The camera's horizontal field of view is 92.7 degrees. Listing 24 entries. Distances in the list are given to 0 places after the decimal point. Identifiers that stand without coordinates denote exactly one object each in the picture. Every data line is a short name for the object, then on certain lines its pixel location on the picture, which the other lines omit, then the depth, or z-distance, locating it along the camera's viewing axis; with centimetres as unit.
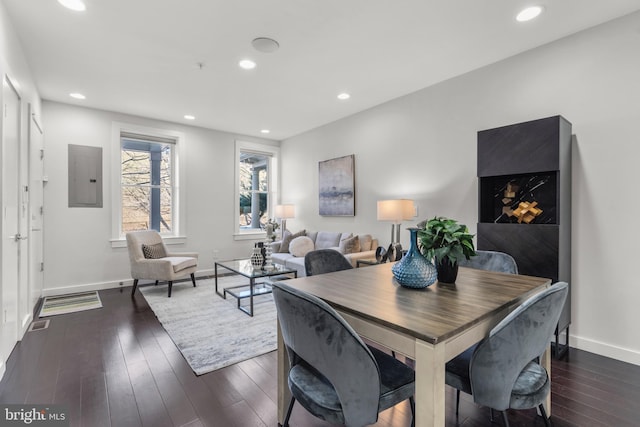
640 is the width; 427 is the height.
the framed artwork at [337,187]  488
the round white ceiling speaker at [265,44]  271
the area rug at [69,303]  358
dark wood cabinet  243
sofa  427
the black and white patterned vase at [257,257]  392
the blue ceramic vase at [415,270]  148
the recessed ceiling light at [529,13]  230
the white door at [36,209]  321
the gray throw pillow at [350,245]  426
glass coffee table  353
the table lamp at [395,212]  364
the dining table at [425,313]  97
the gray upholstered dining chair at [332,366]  102
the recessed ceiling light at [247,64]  312
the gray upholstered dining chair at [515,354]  113
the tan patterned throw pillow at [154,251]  432
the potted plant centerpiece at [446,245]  155
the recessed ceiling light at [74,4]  224
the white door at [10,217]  220
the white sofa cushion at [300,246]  491
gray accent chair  408
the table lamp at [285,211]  577
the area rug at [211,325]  249
